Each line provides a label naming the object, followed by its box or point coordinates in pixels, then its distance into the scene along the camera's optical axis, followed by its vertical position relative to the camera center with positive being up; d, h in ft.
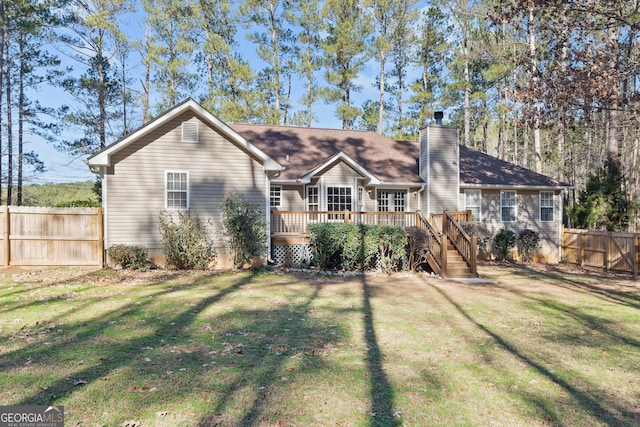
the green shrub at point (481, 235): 46.69 -2.85
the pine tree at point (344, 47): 90.02 +41.76
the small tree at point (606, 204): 53.42 +1.40
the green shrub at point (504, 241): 54.85 -3.96
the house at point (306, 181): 40.40 +4.57
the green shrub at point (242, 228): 39.70 -1.22
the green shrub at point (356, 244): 41.09 -3.20
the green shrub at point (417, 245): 42.19 -3.44
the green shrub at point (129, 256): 37.76 -4.00
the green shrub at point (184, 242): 38.88 -2.62
